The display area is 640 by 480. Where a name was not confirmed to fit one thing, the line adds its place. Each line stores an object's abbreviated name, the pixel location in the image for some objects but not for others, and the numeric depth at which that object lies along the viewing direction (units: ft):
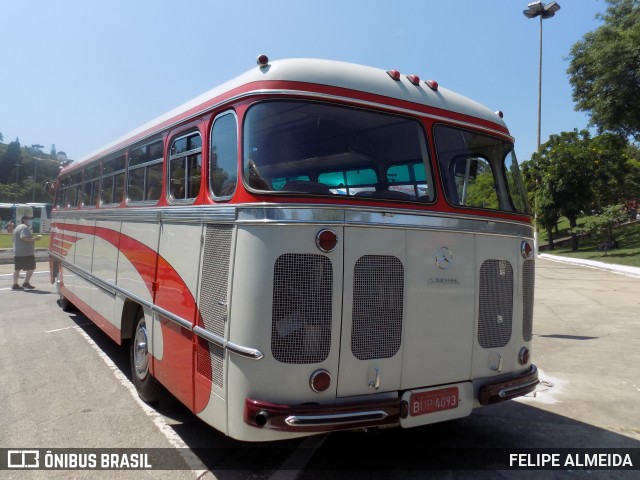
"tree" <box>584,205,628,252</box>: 85.51
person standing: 45.80
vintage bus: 11.00
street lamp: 104.83
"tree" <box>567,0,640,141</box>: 82.07
